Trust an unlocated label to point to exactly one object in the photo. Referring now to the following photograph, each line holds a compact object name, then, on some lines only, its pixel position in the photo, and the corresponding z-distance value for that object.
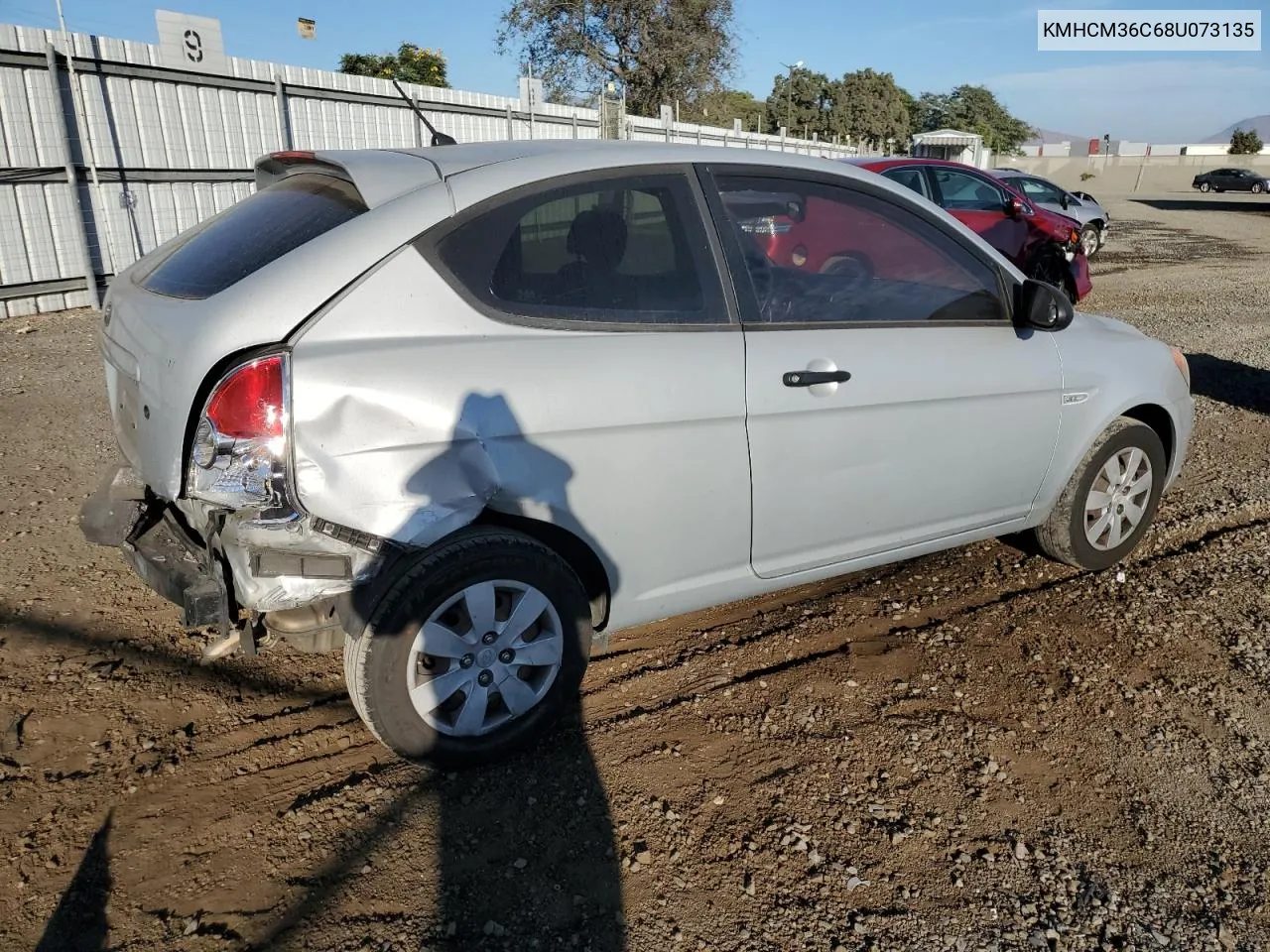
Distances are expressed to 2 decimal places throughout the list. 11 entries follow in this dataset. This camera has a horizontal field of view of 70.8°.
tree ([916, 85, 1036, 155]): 102.00
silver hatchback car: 2.32
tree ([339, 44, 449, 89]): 33.72
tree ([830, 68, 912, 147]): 72.00
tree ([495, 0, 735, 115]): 34.62
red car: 10.70
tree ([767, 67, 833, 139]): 72.81
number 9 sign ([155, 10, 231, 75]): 9.55
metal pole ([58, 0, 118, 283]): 8.66
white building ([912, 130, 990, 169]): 44.97
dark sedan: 48.19
